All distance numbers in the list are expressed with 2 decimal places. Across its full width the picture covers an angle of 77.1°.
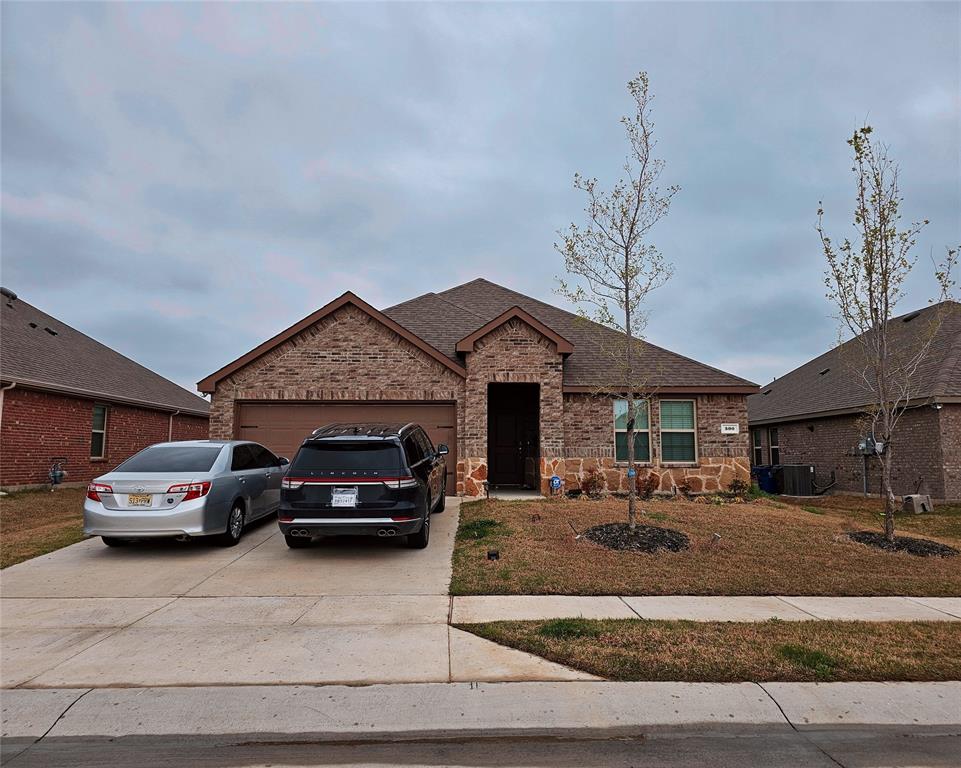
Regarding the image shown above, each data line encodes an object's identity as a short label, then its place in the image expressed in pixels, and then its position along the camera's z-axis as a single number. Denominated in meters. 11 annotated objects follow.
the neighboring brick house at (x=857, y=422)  15.67
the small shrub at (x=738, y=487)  14.93
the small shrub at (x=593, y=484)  14.51
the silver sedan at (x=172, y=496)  8.25
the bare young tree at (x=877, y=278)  9.73
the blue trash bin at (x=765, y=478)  20.61
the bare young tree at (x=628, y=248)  9.45
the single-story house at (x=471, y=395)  14.08
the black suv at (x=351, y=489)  7.90
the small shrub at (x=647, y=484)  14.60
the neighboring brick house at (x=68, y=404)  15.55
